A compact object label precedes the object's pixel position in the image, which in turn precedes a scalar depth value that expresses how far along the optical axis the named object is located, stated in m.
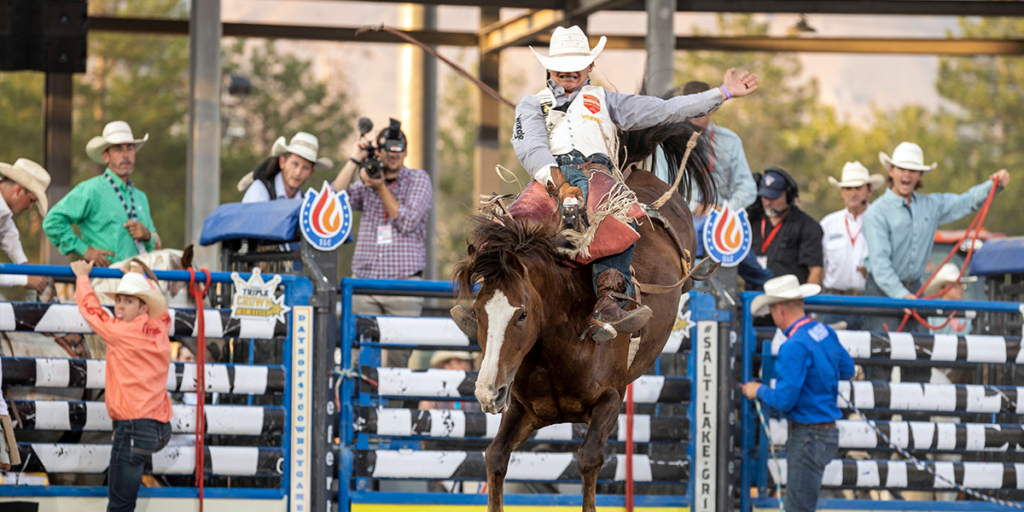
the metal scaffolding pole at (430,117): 31.22
